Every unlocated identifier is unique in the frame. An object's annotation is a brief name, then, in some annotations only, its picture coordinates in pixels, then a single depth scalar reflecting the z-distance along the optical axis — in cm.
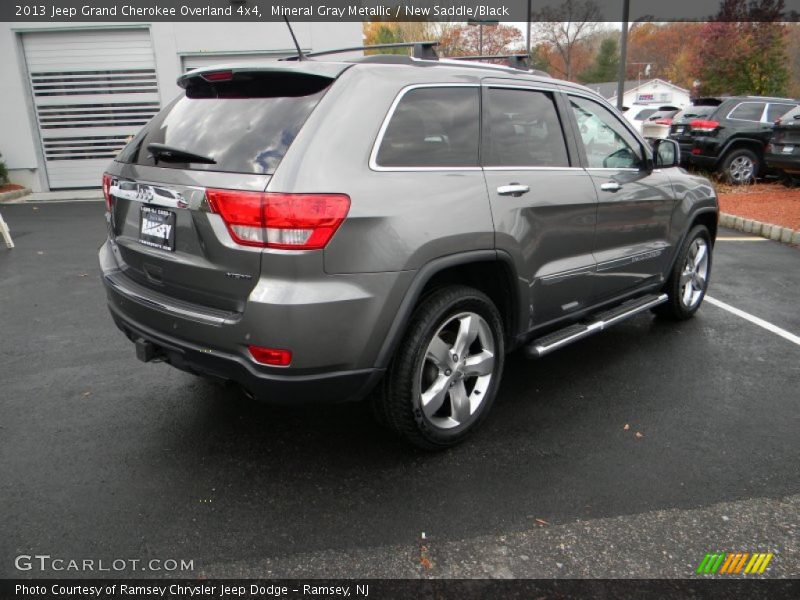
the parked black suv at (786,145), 1070
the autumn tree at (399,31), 4641
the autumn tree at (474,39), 4419
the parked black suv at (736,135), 1205
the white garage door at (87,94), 1303
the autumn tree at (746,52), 2492
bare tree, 4012
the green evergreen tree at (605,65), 6894
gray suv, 245
